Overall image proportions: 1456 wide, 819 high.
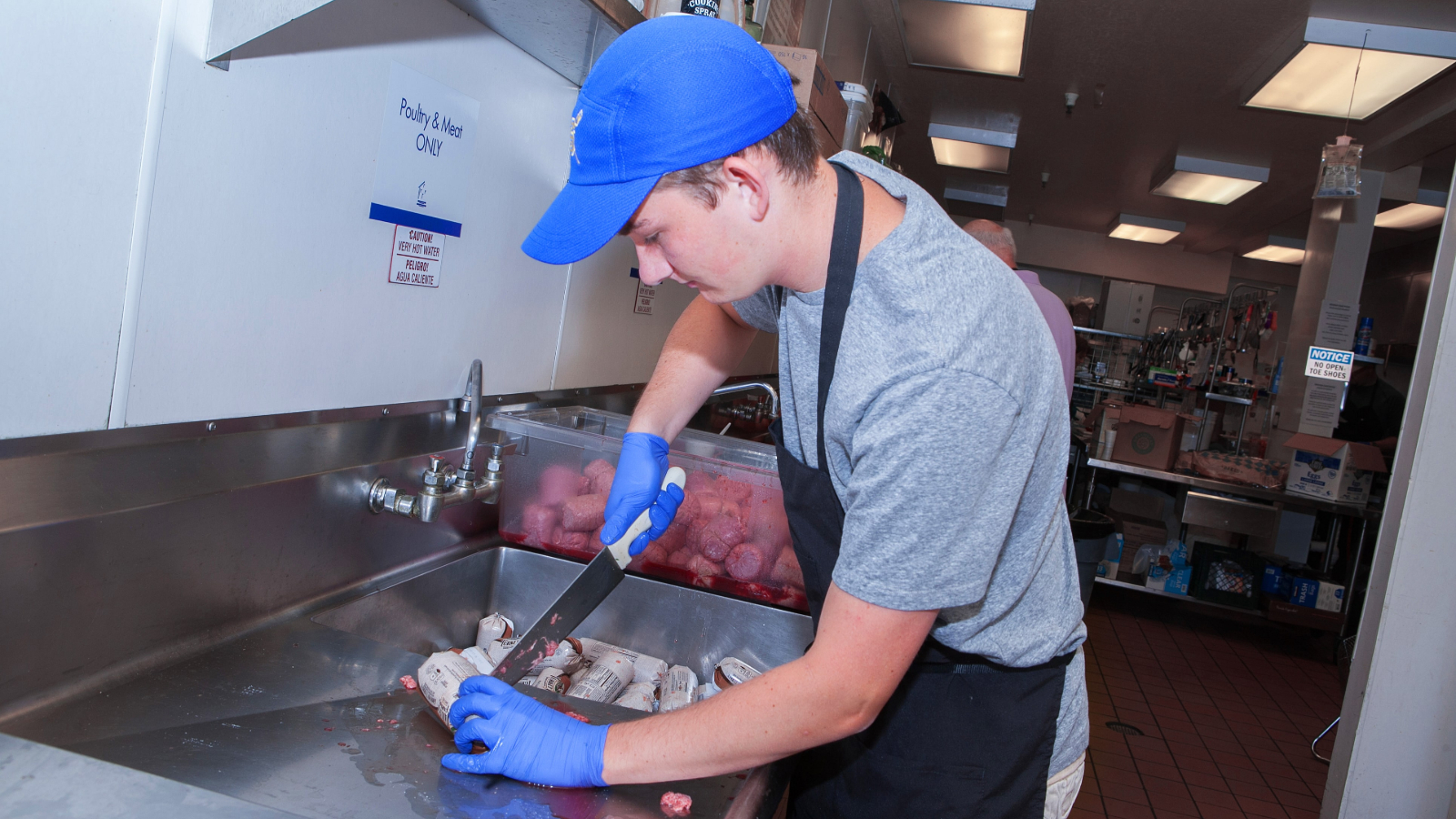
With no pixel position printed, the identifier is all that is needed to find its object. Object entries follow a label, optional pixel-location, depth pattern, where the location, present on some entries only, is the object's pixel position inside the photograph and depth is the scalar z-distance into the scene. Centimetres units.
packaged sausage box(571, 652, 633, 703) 156
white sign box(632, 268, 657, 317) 294
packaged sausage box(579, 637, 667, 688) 174
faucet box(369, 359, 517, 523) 164
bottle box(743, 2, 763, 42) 222
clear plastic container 181
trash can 435
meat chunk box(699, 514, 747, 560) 182
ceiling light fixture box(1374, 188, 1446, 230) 745
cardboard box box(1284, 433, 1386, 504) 529
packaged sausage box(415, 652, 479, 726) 119
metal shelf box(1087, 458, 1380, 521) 533
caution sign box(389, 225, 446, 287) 168
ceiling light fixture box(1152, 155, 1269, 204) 691
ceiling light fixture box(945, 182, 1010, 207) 960
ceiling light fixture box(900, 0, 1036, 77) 381
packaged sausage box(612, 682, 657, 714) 158
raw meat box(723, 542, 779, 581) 180
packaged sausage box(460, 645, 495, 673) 151
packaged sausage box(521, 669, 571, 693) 157
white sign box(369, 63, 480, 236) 160
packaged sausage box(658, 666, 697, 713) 165
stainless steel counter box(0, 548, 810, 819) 96
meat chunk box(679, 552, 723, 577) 184
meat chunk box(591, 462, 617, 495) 187
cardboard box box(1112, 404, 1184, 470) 558
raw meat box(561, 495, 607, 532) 186
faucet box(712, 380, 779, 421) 382
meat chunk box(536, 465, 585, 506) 192
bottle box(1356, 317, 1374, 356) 683
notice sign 606
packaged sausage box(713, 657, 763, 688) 169
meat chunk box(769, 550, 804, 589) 180
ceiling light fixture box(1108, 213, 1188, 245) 990
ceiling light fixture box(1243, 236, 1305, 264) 1016
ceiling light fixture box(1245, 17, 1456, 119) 409
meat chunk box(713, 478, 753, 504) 182
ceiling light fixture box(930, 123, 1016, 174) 669
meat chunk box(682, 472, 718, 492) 184
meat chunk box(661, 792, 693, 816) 101
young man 86
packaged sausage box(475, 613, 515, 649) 188
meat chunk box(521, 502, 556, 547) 193
